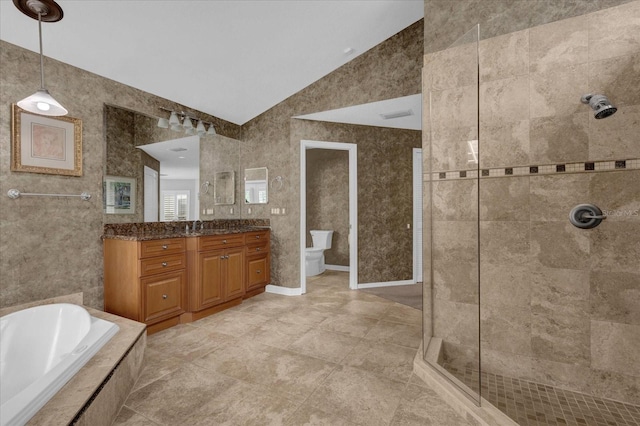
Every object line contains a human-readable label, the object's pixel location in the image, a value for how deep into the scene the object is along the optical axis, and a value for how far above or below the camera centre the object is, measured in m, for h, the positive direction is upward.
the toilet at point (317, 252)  5.02 -0.71
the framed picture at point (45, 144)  2.19 +0.55
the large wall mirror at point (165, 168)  2.81 +0.49
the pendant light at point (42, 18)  1.67 +1.19
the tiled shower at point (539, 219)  1.63 -0.05
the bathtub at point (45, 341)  1.61 -0.78
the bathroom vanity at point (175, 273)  2.51 -0.60
